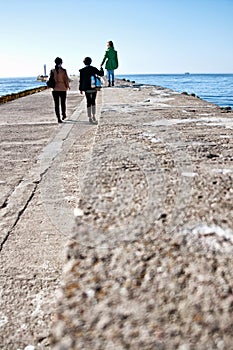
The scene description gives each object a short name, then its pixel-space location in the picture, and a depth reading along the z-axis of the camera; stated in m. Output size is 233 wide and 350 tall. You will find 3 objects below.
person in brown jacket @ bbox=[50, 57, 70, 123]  7.76
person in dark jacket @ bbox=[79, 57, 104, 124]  7.44
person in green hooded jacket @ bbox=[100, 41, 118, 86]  12.38
